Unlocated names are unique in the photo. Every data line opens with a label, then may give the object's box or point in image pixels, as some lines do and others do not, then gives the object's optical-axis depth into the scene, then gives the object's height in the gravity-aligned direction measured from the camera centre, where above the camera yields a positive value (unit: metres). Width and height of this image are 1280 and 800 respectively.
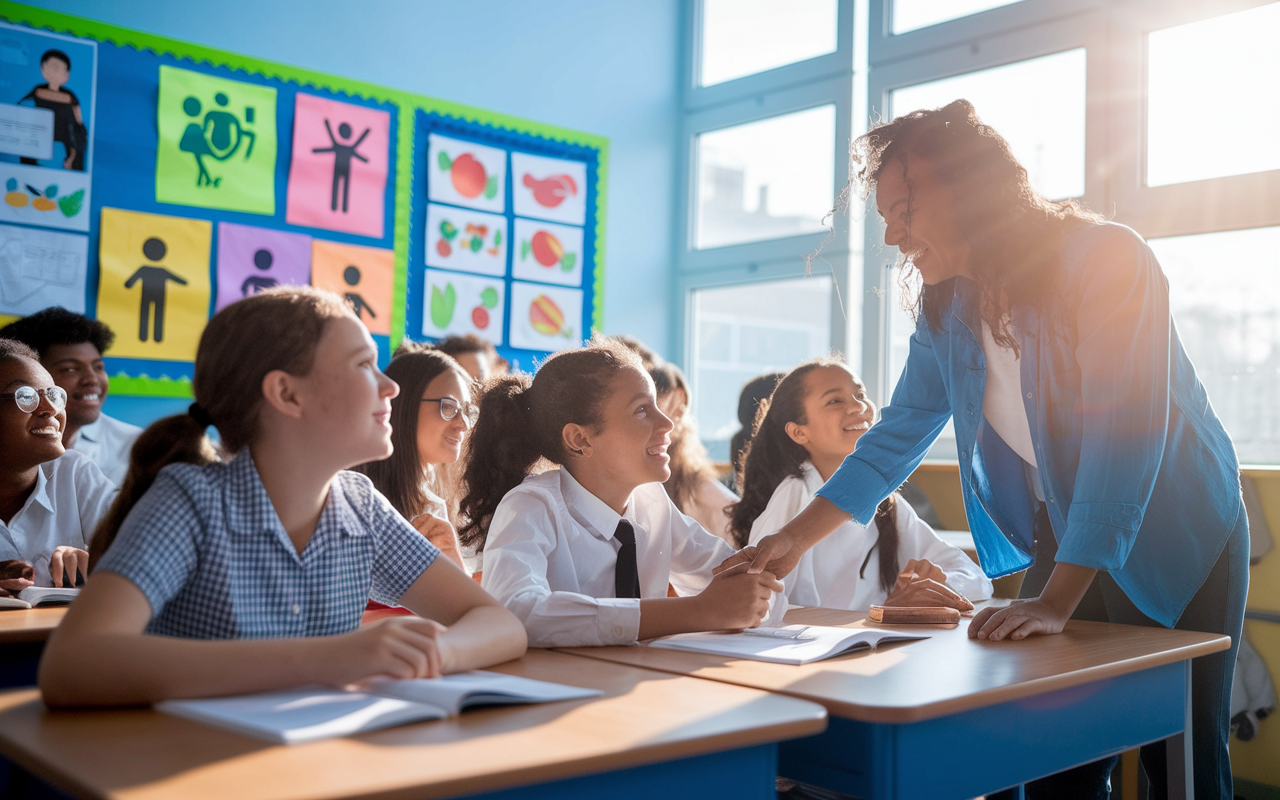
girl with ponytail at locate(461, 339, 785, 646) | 1.53 -0.12
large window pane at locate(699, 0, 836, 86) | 4.52 +1.83
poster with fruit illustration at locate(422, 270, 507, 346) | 4.12 +0.52
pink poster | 3.80 +0.98
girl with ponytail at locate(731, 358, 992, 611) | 2.37 -0.15
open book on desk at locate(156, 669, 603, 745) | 0.84 -0.24
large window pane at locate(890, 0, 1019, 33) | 4.01 +1.72
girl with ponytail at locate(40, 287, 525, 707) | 0.95 -0.14
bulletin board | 3.30 +0.83
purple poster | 3.62 +0.60
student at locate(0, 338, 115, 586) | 2.18 -0.14
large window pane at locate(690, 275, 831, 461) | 4.57 +0.48
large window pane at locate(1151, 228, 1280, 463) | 3.27 +0.42
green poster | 3.53 +0.98
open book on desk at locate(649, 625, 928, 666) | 1.29 -0.27
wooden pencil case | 1.60 -0.26
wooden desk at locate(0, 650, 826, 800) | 0.72 -0.25
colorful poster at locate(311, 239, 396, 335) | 3.84 +0.58
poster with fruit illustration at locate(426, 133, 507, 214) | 4.14 +1.05
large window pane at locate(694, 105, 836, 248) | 4.57 +1.20
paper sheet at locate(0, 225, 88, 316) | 3.22 +0.48
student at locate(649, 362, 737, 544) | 2.96 -0.12
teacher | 1.39 +0.05
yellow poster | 3.41 +0.47
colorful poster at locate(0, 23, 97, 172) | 3.23 +1.02
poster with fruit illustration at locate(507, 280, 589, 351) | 4.38 +0.51
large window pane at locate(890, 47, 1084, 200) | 3.72 +1.26
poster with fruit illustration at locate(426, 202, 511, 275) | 4.14 +0.78
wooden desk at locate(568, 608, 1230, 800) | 1.05 -0.29
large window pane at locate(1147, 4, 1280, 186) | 3.28 +1.16
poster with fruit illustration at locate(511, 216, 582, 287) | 4.39 +0.78
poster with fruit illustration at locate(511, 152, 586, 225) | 4.38 +1.06
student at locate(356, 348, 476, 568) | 2.37 +0.01
